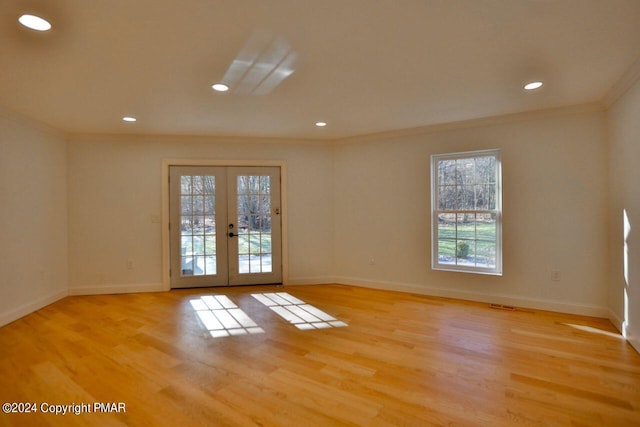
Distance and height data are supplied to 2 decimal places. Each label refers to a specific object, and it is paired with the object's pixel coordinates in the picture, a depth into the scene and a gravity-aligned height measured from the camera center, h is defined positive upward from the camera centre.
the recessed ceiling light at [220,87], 2.89 +1.19
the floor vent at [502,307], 3.92 -1.21
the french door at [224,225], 4.93 -0.19
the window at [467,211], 4.14 +0.01
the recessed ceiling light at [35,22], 1.83 +1.16
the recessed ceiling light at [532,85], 2.94 +1.21
